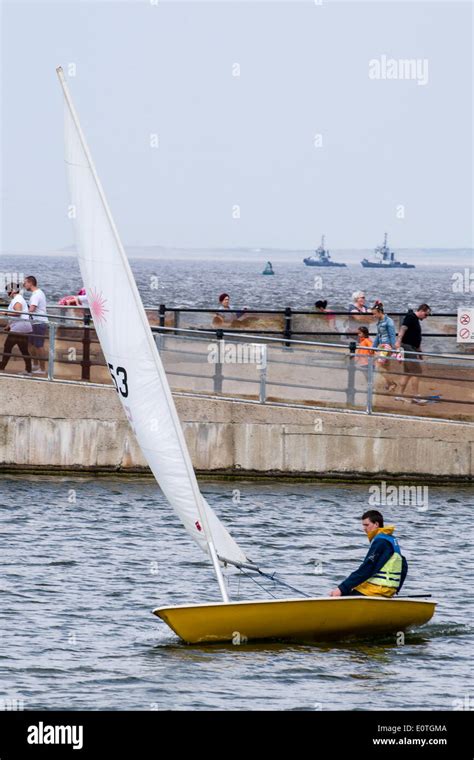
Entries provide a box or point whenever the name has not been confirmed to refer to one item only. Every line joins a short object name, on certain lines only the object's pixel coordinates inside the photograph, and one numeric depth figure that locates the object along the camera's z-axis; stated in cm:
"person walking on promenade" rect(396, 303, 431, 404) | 3116
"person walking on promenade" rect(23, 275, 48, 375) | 3015
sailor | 1948
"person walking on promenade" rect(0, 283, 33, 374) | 3034
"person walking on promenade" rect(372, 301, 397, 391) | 3058
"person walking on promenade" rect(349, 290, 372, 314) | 3586
